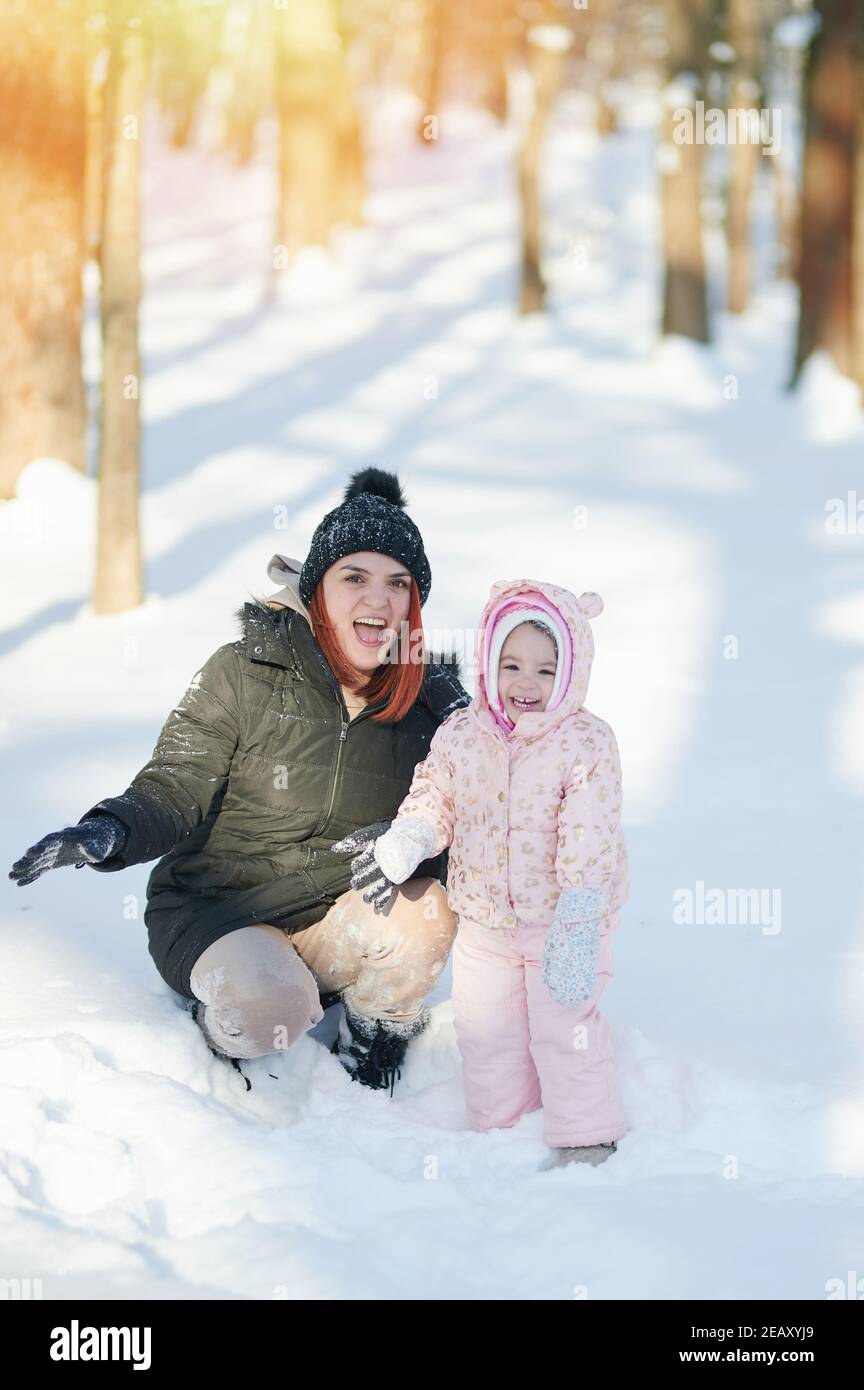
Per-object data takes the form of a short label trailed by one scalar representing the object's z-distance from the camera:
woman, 3.38
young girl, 3.11
